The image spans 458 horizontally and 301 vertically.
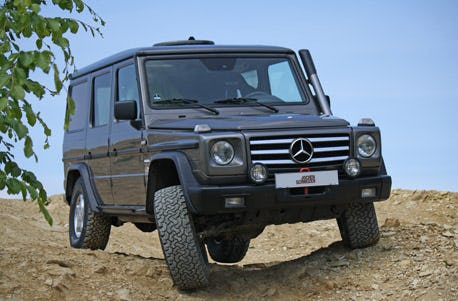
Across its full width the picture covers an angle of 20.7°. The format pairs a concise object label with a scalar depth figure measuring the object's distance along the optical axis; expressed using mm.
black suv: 11159
